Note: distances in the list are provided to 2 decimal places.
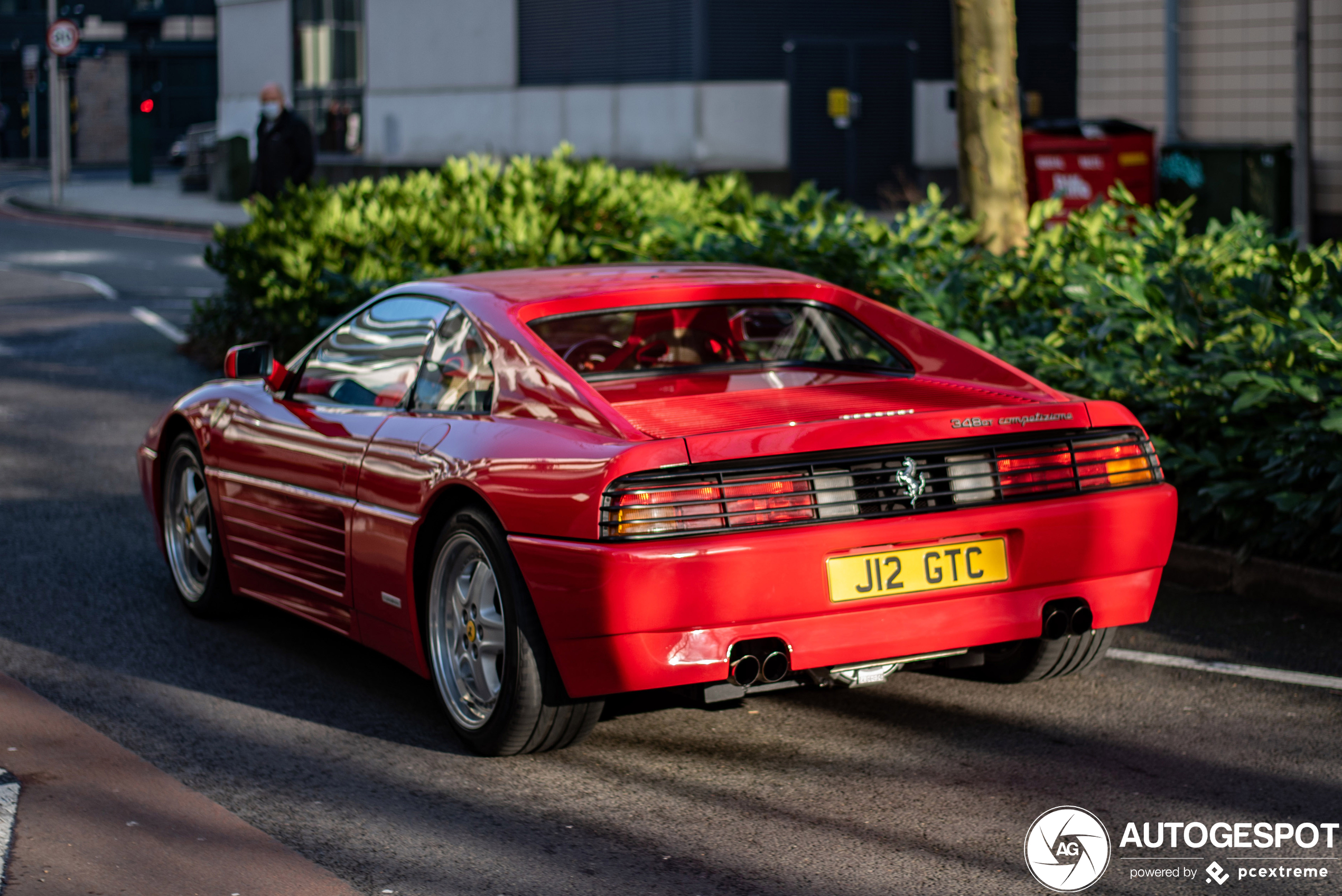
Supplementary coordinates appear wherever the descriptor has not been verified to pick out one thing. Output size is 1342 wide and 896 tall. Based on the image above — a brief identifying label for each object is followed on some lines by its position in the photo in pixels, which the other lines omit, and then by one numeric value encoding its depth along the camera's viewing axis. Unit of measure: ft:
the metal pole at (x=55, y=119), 122.21
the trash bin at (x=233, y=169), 120.57
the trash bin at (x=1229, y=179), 58.54
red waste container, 60.75
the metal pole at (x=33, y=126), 215.72
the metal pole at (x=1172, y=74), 62.49
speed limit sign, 117.29
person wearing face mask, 57.77
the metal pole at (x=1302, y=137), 55.98
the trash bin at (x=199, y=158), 137.80
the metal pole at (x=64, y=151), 127.54
